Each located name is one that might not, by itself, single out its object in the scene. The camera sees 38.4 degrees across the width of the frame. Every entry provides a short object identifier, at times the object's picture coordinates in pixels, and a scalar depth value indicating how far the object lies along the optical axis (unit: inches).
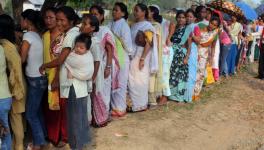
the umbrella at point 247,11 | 406.6
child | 153.6
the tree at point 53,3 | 231.3
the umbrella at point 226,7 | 357.7
